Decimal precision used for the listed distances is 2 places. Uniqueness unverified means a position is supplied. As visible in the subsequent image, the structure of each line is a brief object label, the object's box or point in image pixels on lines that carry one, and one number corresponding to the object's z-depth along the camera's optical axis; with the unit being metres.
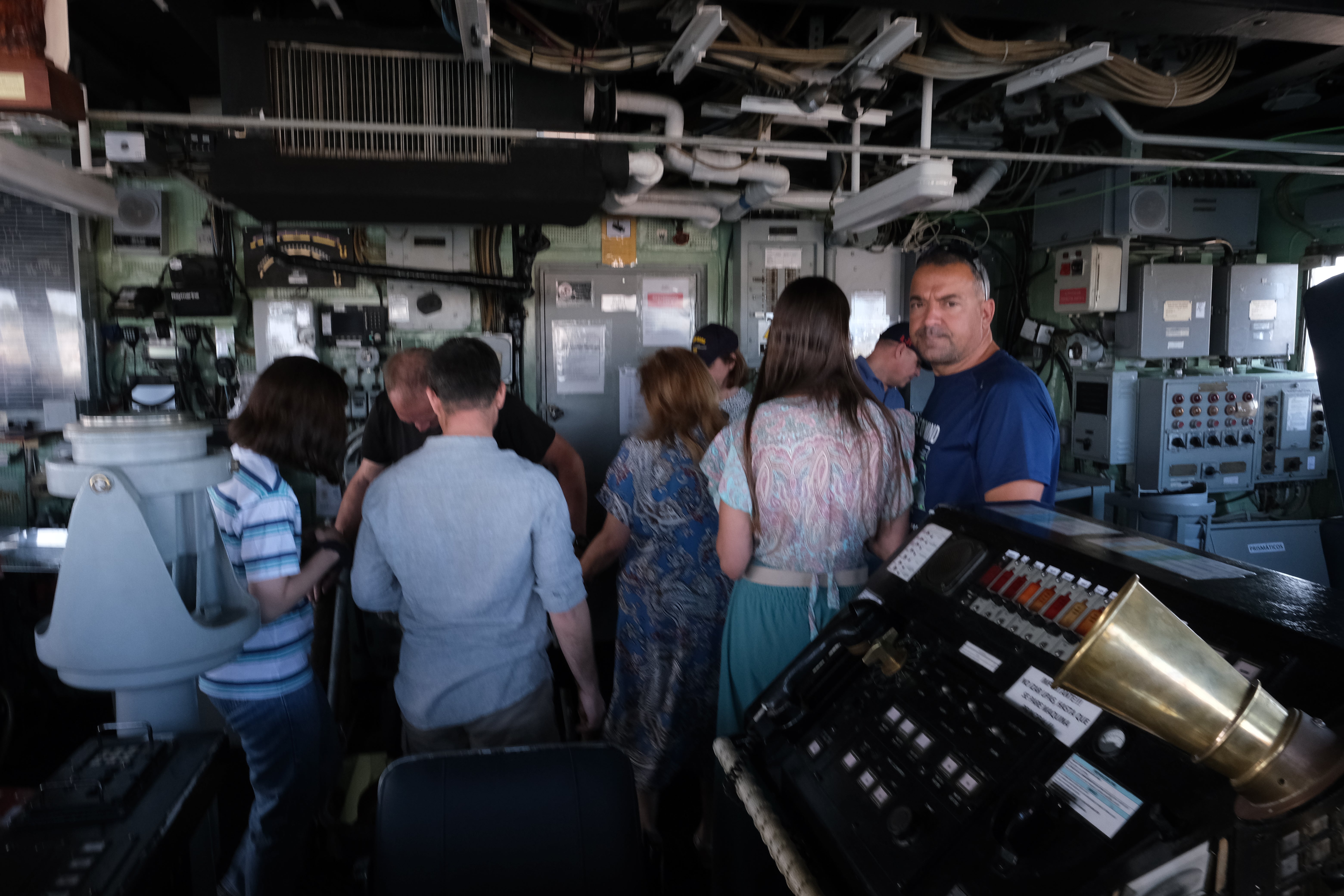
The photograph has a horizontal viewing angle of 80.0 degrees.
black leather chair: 1.25
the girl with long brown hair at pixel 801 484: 1.73
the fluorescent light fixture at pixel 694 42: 2.07
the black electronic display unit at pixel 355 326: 3.97
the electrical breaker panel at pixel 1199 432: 3.91
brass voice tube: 0.60
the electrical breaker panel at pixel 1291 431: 4.04
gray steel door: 4.21
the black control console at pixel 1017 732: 0.70
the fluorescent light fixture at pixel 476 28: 1.99
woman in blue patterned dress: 2.33
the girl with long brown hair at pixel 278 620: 1.74
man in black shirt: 3.03
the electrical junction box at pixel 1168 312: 4.01
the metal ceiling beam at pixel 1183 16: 2.09
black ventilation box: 2.47
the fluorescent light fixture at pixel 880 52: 2.09
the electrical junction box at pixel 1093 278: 3.93
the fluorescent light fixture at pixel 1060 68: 2.27
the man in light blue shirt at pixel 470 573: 1.70
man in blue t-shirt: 1.88
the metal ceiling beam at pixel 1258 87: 2.89
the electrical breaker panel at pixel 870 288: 4.34
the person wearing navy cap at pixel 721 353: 3.15
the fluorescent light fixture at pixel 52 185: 2.41
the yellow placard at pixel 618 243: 4.20
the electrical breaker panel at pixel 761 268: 4.23
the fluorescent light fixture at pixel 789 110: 2.59
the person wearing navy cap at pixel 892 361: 3.16
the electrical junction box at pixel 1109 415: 4.02
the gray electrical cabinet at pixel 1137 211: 3.86
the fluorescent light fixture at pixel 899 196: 2.57
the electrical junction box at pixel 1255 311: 4.07
